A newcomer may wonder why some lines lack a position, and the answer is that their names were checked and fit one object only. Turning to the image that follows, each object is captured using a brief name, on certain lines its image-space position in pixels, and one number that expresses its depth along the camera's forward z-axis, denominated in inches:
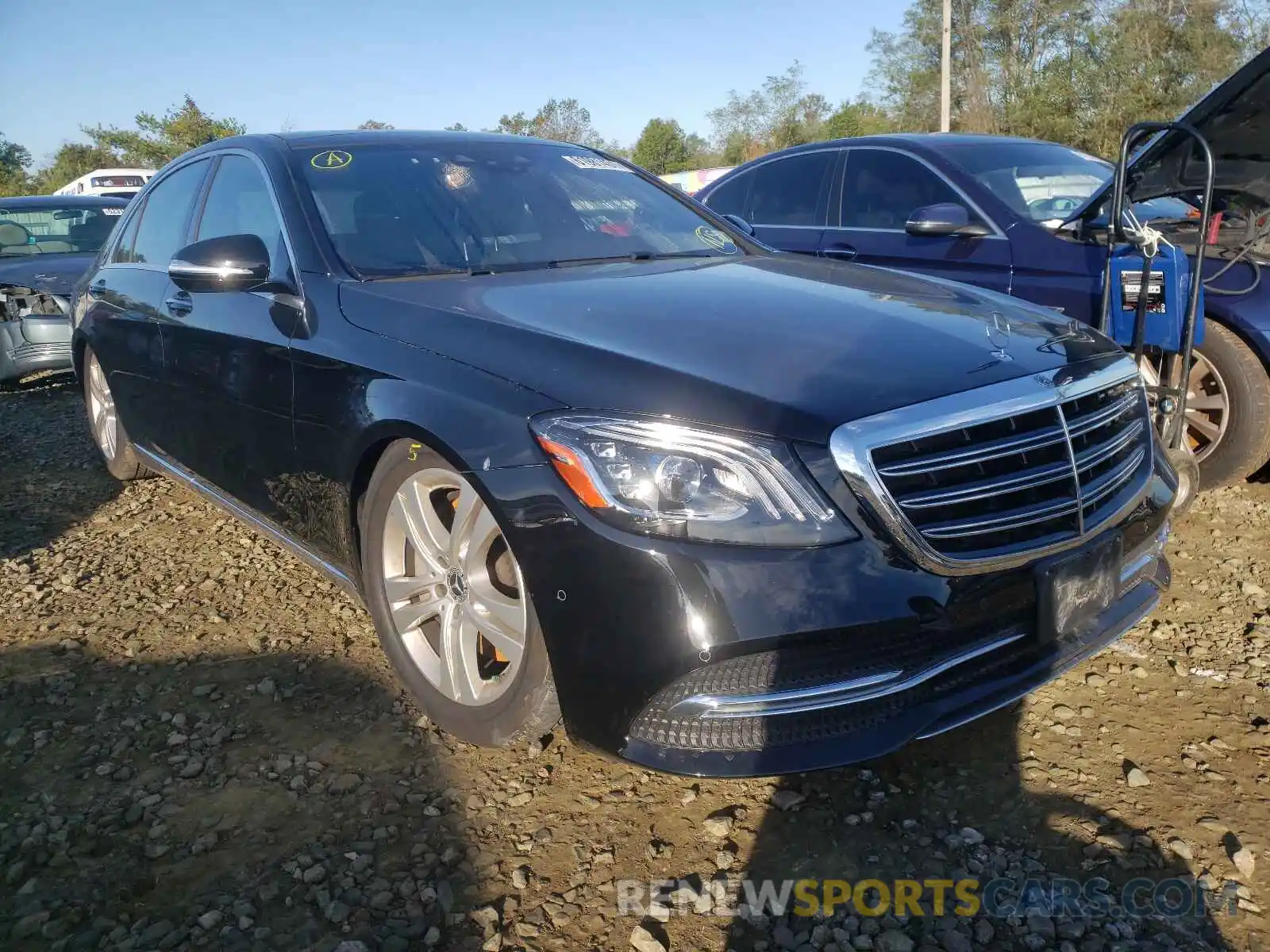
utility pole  964.0
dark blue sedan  148.8
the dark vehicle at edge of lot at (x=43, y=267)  275.9
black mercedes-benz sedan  73.3
